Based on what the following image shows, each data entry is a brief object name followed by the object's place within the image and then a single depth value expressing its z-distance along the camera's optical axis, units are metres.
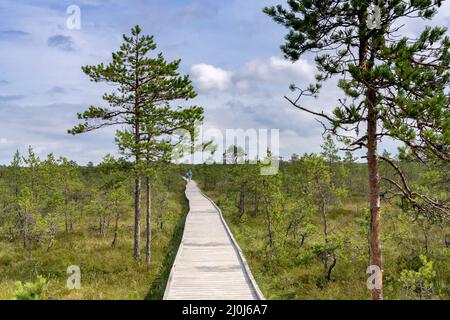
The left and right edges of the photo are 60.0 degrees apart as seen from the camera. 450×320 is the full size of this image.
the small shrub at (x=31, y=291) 7.70
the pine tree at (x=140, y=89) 21.94
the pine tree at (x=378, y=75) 9.06
